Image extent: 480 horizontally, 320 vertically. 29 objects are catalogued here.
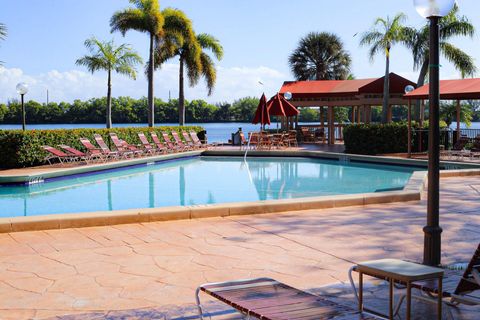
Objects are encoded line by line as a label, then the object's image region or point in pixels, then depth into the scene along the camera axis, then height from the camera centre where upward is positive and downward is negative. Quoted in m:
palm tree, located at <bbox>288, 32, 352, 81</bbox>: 39.38 +5.25
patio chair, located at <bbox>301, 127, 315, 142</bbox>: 26.53 -0.02
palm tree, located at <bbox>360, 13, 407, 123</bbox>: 22.62 +3.81
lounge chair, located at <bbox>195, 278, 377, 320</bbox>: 2.94 -0.88
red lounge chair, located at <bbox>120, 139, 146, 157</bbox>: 18.88 -0.39
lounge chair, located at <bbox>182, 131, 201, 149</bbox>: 22.72 -0.20
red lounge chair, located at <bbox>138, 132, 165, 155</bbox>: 19.89 -0.35
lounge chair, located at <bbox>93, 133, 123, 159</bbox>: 17.56 -0.39
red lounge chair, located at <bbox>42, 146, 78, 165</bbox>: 16.08 -0.56
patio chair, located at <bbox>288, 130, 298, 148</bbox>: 23.62 -0.10
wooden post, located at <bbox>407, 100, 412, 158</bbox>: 18.38 +0.01
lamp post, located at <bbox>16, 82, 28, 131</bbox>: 18.11 +1.45
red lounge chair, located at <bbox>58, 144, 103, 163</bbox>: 16.66 -0.52
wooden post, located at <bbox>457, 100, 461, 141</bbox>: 18.85 +0.51
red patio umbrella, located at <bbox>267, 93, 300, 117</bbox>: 23.22 +1.09
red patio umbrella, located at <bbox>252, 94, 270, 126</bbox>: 22.47 +0.87
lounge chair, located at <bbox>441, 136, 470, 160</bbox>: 17.00 -0.41
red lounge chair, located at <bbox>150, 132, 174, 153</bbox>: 20.61 -0.31
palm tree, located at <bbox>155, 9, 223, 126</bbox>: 28.03 +4.25
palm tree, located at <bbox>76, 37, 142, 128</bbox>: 31.83 +4.14
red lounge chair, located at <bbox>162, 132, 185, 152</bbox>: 21.31 -0.31
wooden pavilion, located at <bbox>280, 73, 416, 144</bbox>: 24.59 +1.80
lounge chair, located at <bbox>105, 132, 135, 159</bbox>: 18.45 -0.38
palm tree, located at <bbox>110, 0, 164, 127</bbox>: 26.59 +5.13
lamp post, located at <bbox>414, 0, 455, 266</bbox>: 4.74 +0.01
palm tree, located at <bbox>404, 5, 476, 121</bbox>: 26.53 +3.73
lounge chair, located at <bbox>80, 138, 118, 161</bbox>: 17.28 -0.41
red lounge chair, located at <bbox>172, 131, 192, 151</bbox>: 22.05 -0.25
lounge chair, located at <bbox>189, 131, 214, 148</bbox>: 23.25 -0.17
